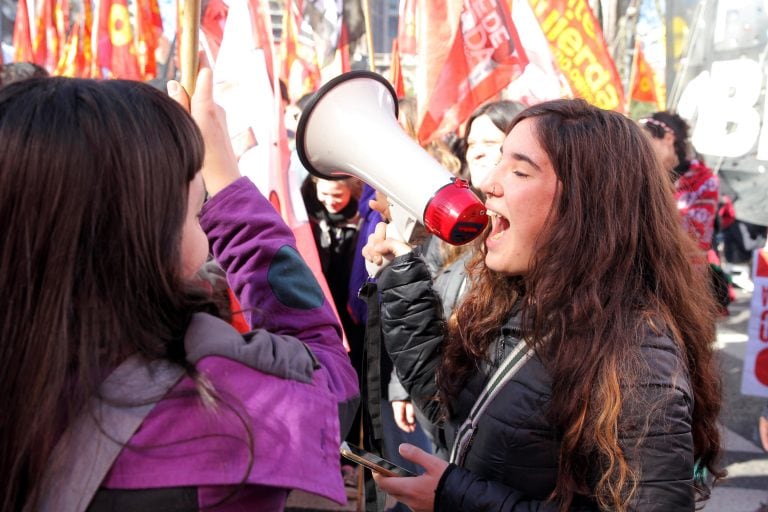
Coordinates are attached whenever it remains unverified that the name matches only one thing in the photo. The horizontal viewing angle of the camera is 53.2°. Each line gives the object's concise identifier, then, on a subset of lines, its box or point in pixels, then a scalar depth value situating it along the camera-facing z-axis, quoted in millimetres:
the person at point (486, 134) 3291
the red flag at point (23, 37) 7572
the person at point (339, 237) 4160
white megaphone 1803
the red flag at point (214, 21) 4039
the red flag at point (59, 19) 8094
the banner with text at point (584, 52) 4828
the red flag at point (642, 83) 7160
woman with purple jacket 867
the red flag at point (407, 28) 5270
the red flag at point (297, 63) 6145
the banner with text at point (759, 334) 3533
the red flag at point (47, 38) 7934
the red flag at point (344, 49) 5348
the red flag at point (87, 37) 7504
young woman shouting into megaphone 1393
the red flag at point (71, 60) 7448
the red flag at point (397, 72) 5888
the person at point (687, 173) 4871
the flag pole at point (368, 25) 4857
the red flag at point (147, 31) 6672
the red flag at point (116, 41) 6223
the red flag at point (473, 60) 4340
